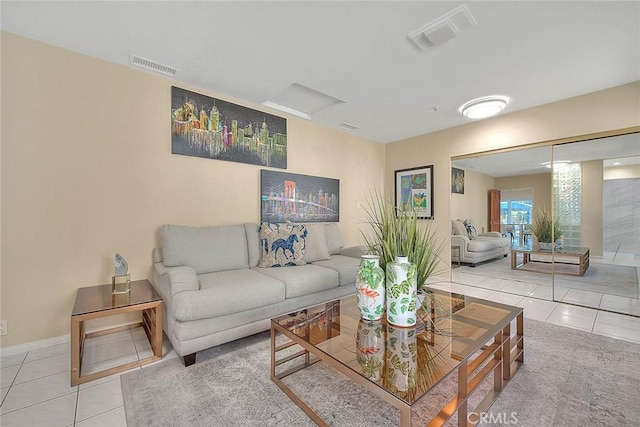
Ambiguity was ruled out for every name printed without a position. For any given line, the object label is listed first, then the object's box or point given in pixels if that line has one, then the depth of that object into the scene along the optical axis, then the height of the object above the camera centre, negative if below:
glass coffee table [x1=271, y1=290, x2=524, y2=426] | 1.08 -0.68
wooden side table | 1.63 -0.67
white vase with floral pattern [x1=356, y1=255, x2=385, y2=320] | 1.54 -0.45
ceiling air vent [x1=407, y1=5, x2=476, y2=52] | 1.82 +1.37
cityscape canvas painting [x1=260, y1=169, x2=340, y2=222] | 3.38 +0.20
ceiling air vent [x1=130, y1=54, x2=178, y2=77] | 2.33 +1.35
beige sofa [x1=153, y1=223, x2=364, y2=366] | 1.83 -0.60
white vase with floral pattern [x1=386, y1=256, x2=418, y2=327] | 1.44 -0.45
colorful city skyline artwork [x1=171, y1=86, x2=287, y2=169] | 2.72 +0.93
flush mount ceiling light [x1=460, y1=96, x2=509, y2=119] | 3.12 +1.30
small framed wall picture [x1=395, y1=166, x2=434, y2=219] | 4.47 +0.43
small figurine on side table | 2.03 -0.52
